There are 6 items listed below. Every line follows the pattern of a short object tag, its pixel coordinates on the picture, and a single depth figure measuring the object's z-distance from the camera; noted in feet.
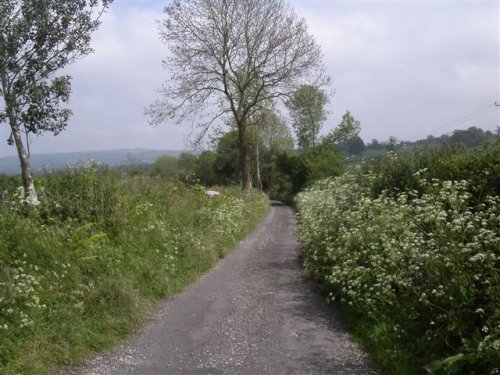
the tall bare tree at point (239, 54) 96.94
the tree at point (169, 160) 231.42
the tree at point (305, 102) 103.45
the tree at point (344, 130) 195.52
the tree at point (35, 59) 31.40
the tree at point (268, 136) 112.57
